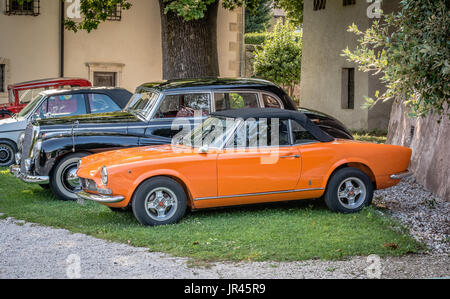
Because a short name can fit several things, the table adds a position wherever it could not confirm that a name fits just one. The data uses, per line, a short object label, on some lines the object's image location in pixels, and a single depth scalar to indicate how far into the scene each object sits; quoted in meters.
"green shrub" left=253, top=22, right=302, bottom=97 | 30.75
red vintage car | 16.08
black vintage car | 10.37
